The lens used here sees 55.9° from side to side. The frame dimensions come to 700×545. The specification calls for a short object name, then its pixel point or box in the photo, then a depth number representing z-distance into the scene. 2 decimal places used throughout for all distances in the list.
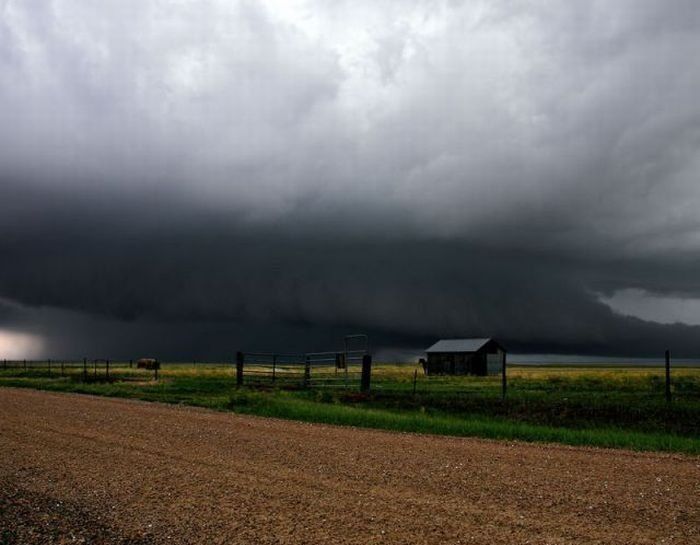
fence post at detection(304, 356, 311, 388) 36.69
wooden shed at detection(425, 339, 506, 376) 81.56
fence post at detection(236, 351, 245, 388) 39.50
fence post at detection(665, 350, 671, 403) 23.48
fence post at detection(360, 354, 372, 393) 32.19
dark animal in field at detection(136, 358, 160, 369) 91.89
